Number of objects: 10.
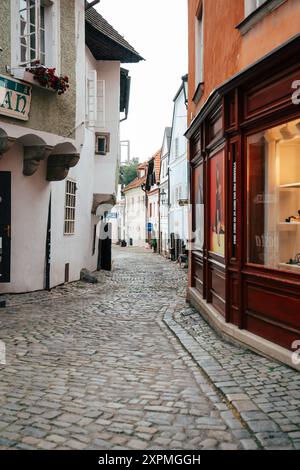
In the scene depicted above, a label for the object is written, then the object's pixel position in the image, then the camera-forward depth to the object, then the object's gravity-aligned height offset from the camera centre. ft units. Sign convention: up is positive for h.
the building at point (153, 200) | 147.08 +9.33
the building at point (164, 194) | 124.26 +8.98
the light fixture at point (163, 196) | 126.31 +8.52
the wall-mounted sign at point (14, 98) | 32.48 +8.05
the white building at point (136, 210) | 186.64 +7.95
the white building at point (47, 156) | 35.04 +5.55
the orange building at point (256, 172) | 20.38 +2.67
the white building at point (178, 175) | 95.70 +10.98
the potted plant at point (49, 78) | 34.71 +9.85
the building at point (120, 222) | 225.15 +4.39
